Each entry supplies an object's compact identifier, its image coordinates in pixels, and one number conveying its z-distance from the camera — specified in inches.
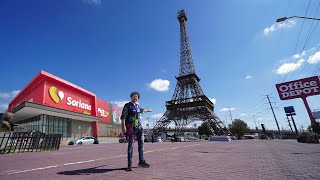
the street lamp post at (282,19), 445.9
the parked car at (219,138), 1204.5
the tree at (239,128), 3058.6
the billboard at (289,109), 2020.9
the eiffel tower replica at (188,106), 1796.3
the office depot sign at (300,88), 1189.1
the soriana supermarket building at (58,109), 1111.6
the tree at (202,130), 3246.1
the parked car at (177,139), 1496.6
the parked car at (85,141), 1085.8
